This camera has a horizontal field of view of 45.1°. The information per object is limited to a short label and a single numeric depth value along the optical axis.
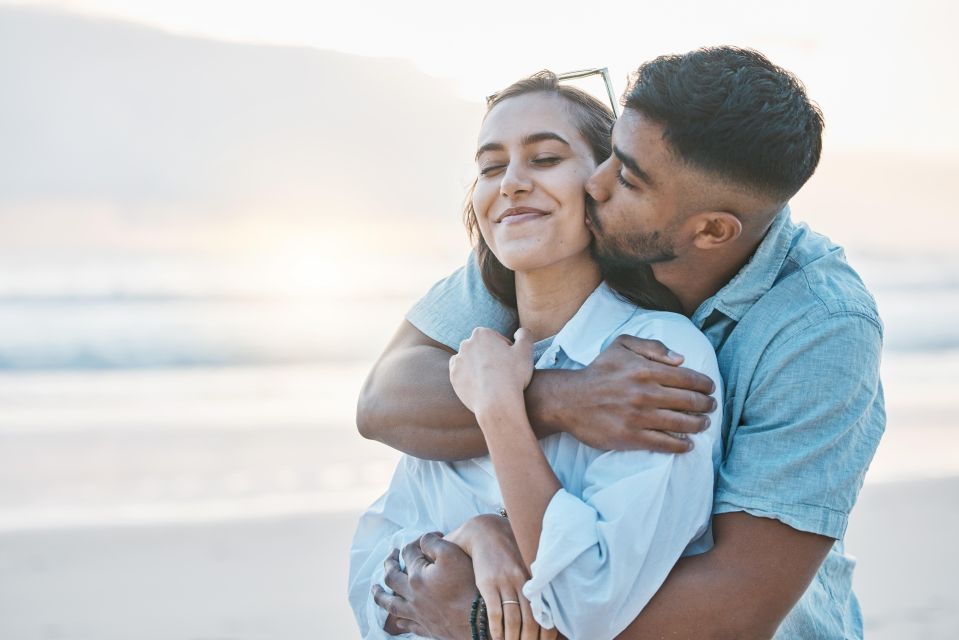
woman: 2.37
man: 2.45
